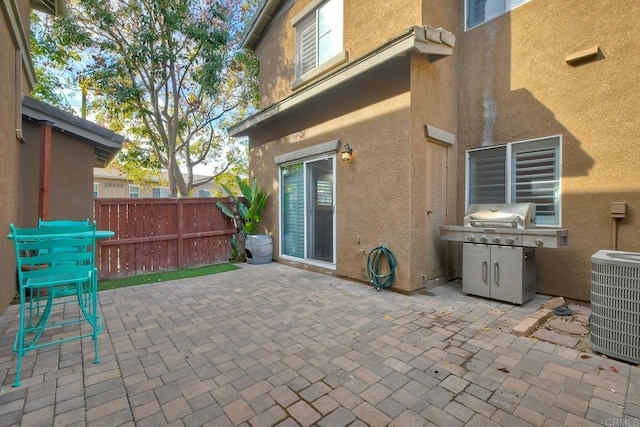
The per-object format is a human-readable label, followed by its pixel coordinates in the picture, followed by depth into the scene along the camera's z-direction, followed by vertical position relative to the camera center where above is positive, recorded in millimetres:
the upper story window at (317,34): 6715 +4268
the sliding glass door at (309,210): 6641 +20
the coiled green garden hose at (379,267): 5176 -1007
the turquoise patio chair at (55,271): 2766 -597
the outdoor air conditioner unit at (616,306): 2777 -918
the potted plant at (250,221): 7875 -287
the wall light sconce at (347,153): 5801 +1136
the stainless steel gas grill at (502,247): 4207 -544
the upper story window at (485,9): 5281 +3755
